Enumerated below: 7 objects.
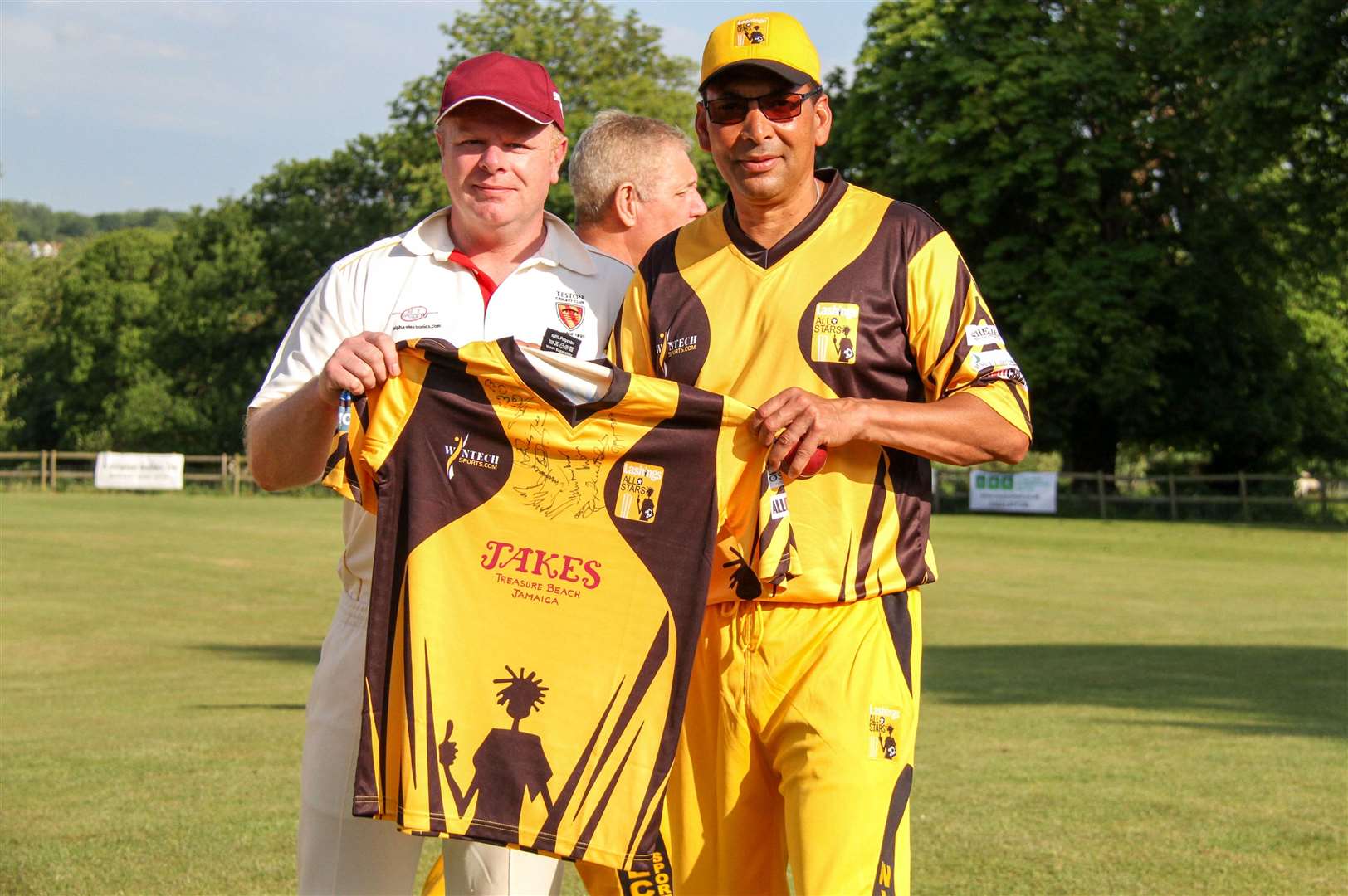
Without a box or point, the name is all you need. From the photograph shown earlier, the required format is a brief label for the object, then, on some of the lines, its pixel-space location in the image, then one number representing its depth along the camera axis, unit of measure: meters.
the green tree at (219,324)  74.50
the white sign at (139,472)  57.62
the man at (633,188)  5.25
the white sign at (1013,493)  45.25
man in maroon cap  4.08
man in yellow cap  3.61
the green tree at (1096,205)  43.66
